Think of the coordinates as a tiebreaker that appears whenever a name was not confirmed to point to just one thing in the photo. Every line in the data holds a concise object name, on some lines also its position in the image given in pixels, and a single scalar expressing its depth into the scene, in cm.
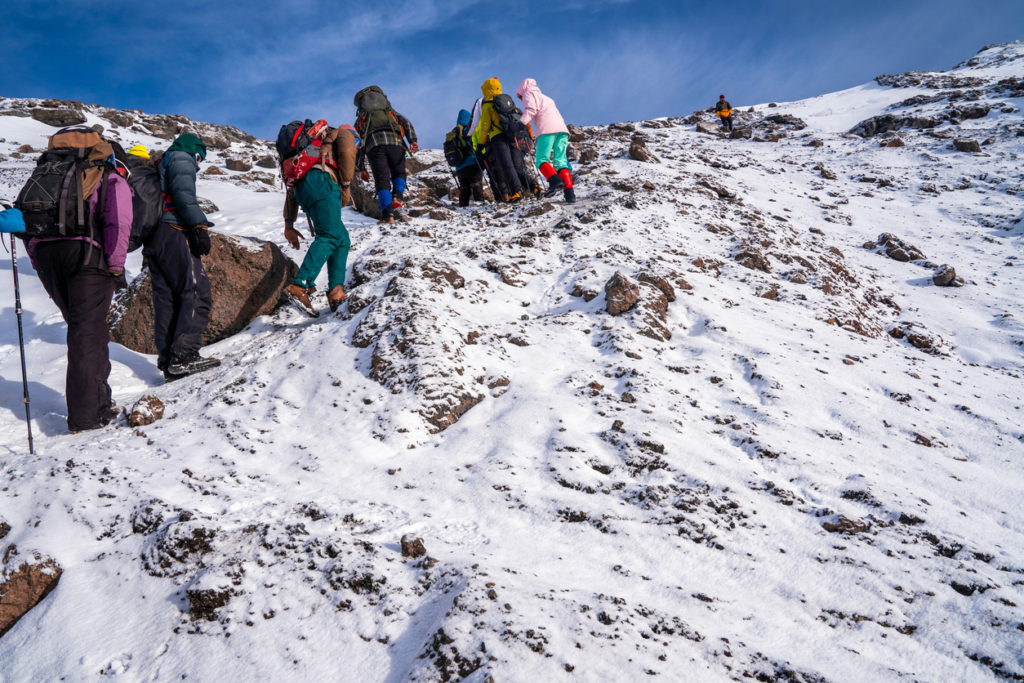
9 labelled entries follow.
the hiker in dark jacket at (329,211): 534
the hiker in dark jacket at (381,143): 816
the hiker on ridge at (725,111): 2284
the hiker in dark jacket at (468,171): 988
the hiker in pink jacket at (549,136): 848
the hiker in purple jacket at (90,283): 375
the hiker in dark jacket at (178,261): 458
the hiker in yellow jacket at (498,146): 892
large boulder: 523
